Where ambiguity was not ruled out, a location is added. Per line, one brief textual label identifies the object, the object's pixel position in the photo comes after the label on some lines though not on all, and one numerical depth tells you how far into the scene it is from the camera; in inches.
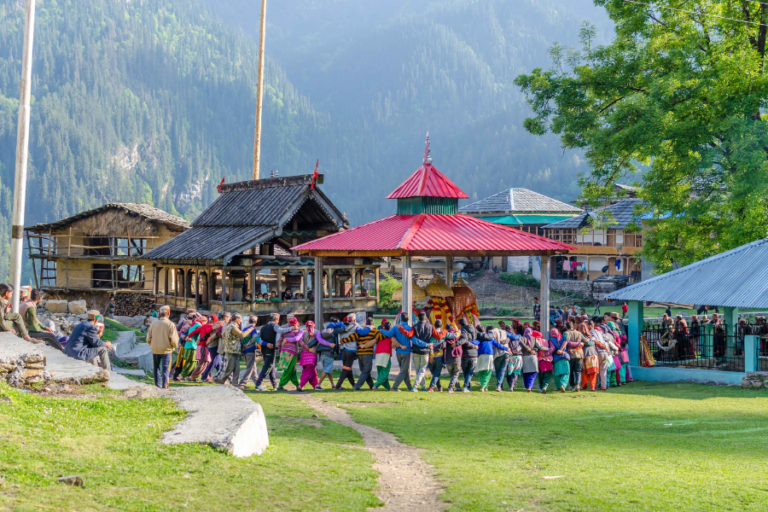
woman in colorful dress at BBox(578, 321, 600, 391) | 617.6
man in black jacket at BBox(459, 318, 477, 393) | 588.7
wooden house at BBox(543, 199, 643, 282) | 1956.2
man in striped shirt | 583.5
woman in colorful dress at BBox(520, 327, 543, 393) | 607.5
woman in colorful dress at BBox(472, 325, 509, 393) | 593.0
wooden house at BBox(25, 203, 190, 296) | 1405.0
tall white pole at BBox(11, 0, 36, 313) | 516.7
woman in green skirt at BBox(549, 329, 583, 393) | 601.3
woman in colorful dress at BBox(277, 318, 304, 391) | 578.2
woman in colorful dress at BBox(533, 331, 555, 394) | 608.7
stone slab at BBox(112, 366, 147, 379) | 630.5
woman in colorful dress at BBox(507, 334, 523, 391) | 605.3
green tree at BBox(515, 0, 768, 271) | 809.5
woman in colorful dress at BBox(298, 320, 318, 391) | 574.6
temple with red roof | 693.3
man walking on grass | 507.8
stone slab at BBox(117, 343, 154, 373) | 714.8
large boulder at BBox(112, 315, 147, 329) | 1111.6
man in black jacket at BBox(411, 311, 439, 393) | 586.6
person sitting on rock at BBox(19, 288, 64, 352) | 500.7
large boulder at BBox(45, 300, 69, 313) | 989.2
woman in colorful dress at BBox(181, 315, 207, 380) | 618.2
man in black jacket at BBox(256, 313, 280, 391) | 582.6
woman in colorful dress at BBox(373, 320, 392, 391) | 585.0
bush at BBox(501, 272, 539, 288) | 2036.9
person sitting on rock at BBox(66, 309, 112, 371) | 484.1
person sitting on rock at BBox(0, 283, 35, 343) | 442.6
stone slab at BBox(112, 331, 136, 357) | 746.8
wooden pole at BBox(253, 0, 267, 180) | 1270.9
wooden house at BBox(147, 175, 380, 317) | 965.8
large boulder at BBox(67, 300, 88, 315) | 982.4
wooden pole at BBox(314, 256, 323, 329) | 788.0
